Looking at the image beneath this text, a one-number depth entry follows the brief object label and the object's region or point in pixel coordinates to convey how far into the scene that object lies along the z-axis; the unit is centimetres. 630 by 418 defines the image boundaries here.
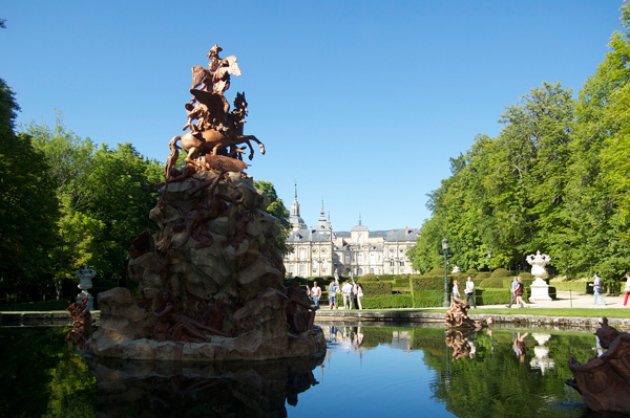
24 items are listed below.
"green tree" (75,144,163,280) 3869
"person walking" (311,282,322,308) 2922
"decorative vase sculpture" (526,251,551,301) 3228
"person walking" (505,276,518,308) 2695
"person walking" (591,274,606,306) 2836
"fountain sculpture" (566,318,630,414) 808
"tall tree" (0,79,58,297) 2591
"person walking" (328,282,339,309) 3028
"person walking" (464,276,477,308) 2669
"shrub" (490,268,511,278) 4331
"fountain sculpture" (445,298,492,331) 2038
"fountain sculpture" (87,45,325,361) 1309
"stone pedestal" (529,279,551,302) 3216
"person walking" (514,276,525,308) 2686
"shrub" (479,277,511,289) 3994
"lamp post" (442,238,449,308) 2894
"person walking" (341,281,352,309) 3006
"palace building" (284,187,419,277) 13825
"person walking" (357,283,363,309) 2901
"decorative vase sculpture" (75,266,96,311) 3175
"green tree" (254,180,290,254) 5903
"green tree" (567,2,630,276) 2909
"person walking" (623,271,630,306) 2519
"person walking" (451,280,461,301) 2251
